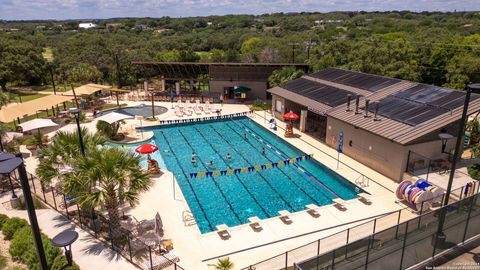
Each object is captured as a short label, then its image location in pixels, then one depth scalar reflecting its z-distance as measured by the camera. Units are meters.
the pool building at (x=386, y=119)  20.86
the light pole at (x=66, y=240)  8.67
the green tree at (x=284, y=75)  40.25
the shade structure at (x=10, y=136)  24.16
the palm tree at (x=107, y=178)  13.28
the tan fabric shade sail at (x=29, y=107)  28.14
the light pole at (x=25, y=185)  7.19
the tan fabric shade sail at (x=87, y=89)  39.50
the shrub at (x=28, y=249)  12.70
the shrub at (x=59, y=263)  12.08
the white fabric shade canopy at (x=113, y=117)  28.80
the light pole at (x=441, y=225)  12.20
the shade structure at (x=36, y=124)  26.93
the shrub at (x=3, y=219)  15.98
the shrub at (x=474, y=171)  18.67
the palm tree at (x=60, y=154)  15.51
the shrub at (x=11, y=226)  15.16
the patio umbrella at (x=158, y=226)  14.46
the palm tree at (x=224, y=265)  12.12
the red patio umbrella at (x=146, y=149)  22.59
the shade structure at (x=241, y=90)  44.26
